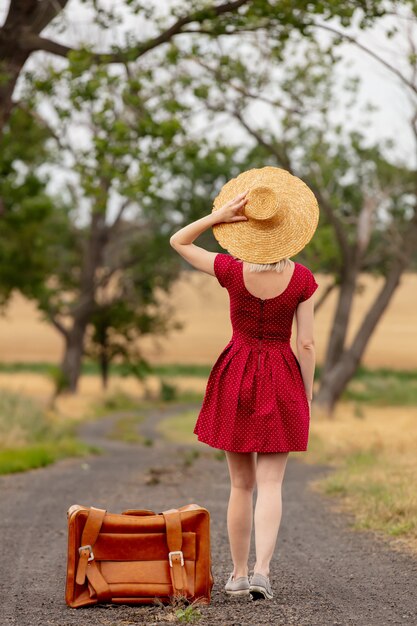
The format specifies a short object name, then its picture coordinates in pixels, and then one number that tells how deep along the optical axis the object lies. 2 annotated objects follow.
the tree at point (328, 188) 34.61
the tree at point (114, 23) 23.15
